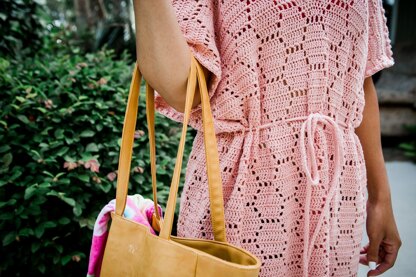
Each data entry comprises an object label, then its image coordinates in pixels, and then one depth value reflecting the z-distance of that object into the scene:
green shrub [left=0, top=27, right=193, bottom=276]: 2.05
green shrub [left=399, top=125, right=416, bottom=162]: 5.63
